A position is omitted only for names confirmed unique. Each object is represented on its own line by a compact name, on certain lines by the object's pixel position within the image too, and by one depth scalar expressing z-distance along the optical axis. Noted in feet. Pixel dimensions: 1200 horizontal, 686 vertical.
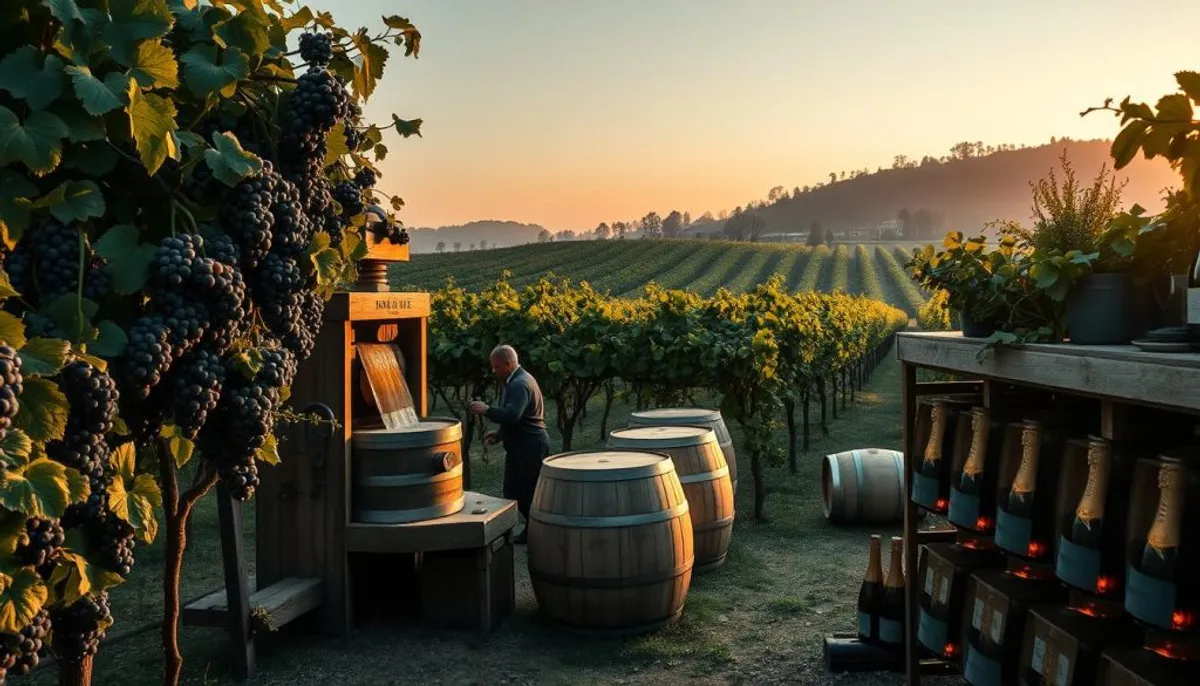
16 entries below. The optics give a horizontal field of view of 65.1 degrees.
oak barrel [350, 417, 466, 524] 17.56
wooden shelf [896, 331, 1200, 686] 7.63
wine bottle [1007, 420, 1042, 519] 10.04
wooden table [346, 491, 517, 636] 17.56
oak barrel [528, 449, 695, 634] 17.46
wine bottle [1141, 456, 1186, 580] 7.99
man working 24.35
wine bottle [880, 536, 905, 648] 15.29
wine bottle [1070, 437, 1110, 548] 8.92
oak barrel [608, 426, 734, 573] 21.57
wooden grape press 17.35
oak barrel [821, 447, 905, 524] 27.07
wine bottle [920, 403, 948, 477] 12.33
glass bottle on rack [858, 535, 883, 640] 15.76
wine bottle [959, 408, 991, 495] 11.21
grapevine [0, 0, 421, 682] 4.84
